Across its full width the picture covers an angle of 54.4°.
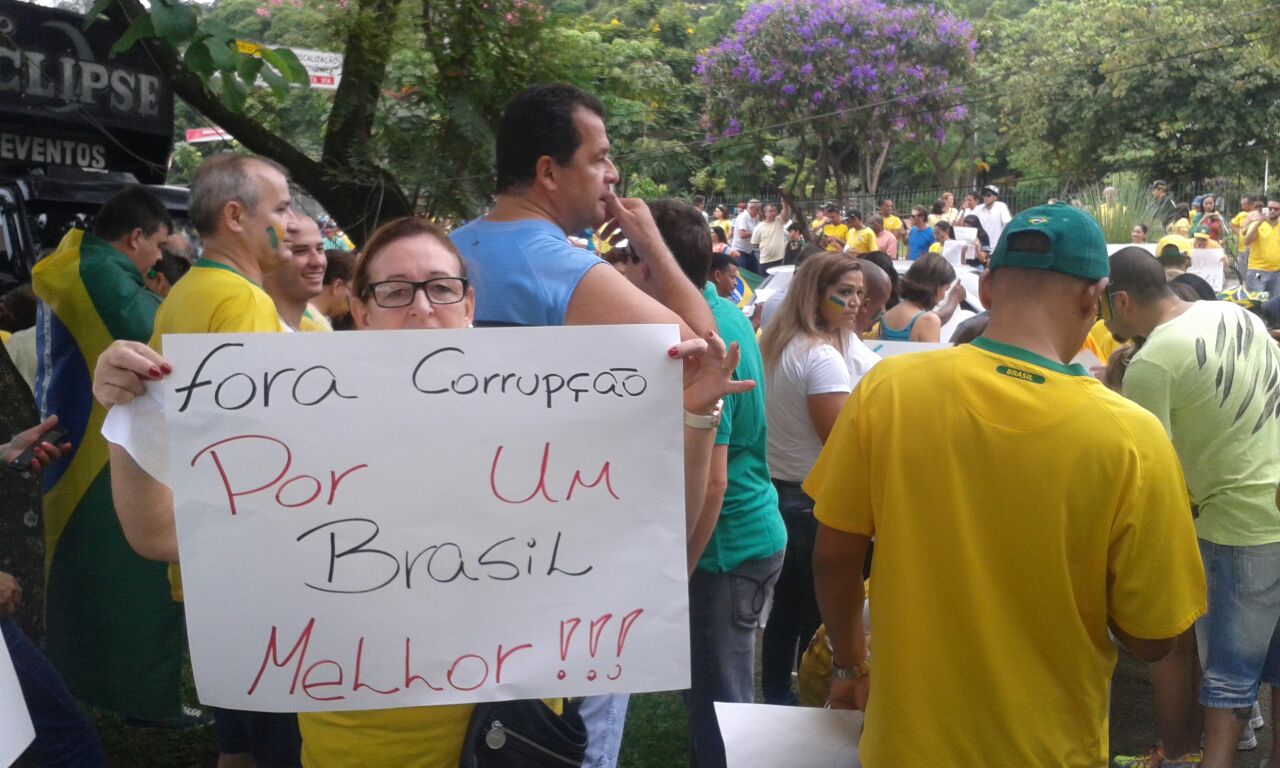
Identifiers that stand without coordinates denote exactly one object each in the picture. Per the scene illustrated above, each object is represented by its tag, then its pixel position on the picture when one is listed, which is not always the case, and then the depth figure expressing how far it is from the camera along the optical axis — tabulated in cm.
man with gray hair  333
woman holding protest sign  214
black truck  610
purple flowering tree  2494
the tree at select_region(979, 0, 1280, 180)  3097
